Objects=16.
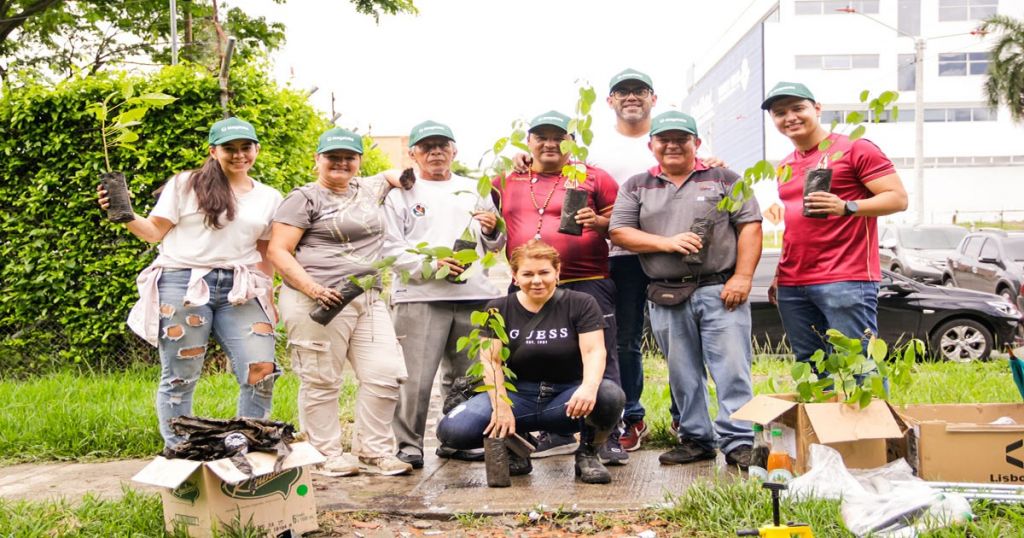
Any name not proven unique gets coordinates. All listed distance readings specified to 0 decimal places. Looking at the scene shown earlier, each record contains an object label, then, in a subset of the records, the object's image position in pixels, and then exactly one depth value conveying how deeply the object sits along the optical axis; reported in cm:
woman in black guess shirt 471
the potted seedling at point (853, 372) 425
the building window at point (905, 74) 5147
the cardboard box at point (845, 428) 409
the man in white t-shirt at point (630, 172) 534
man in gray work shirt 485
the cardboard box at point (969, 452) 400
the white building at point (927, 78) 5044
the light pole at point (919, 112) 2541
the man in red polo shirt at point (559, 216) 505
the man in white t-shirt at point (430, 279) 510
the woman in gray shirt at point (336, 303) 480
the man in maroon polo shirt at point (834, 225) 464
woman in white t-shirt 459
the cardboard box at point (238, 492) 359
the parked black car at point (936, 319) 966
